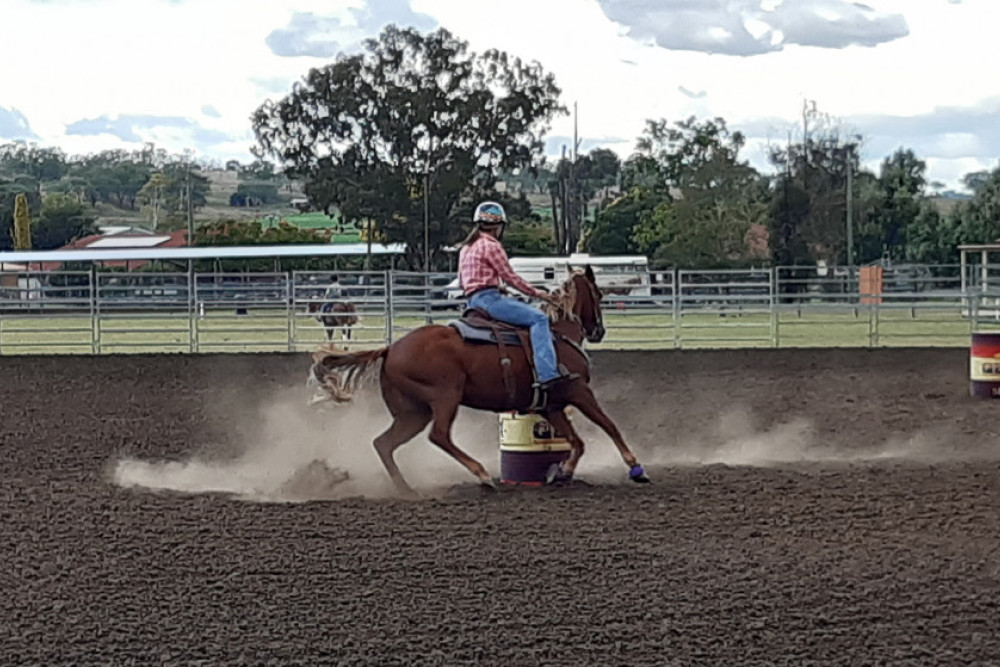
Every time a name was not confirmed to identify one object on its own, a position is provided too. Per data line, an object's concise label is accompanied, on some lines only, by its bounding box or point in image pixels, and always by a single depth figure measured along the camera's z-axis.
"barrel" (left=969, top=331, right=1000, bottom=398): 15.34
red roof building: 86.83
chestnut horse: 9.38
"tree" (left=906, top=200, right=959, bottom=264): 61.50
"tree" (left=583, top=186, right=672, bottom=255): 70.25
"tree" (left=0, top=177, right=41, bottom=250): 95.06
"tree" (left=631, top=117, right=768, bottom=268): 64.38
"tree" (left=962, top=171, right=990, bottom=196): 89.85
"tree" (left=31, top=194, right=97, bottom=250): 96.12
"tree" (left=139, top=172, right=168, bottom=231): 126.73
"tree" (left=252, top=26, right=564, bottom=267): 56.03
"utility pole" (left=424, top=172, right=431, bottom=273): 54.75
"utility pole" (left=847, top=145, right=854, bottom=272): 57.03
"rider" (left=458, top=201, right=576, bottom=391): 9.39
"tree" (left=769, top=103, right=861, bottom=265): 61.84
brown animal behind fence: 25.78
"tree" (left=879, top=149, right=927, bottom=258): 65.62
